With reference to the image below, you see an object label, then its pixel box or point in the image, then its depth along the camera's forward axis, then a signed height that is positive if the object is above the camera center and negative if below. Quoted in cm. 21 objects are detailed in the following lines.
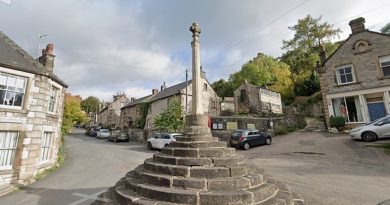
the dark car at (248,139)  1667 -43
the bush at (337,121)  1766 +101
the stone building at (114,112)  4697 +577
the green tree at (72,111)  2557 +322
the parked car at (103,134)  3475 +24
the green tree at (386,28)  3591 +1858
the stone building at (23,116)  943 +101
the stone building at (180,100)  2817 +516
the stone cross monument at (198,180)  379 -98
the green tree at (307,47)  3400 +1480
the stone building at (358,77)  1678 +489
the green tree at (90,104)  7525 +1172
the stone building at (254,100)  3191 +547
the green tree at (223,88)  4552 +1093
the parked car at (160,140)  1785 -47
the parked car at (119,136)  2875 -13
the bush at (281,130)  2181 +35
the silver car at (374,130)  1258 +13
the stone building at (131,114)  3591 +395
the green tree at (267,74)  3775 +1154
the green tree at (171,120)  2264 +164
